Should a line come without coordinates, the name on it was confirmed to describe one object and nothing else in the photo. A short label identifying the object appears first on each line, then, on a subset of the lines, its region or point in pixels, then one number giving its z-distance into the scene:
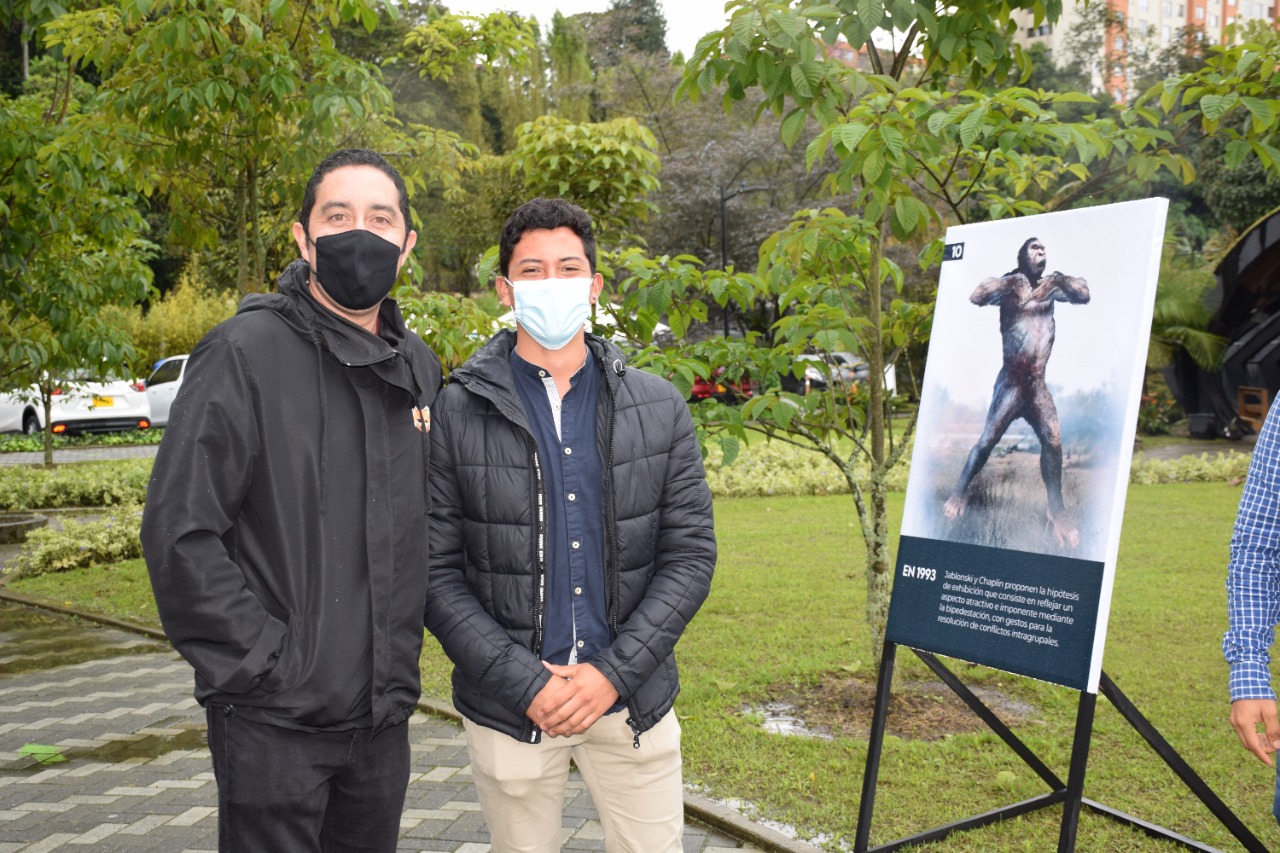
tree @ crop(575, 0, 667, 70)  51.47
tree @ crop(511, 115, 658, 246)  7.75
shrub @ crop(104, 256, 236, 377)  29.50
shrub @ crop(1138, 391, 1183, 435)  23.11
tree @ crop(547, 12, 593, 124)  42.97
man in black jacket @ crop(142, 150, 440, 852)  2.25
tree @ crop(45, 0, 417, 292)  6.47
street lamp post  26.55
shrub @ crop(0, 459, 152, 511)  14.38
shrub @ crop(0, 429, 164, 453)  23.05
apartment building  85.29
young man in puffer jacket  2.75
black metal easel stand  3.25
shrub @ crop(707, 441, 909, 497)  15.00
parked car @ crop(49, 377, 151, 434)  24.66
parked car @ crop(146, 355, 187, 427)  25.58
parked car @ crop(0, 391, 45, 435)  24.49
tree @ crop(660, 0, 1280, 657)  4.33
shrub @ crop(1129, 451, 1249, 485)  15.19
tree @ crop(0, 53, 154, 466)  7.95
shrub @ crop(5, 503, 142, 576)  10.41
